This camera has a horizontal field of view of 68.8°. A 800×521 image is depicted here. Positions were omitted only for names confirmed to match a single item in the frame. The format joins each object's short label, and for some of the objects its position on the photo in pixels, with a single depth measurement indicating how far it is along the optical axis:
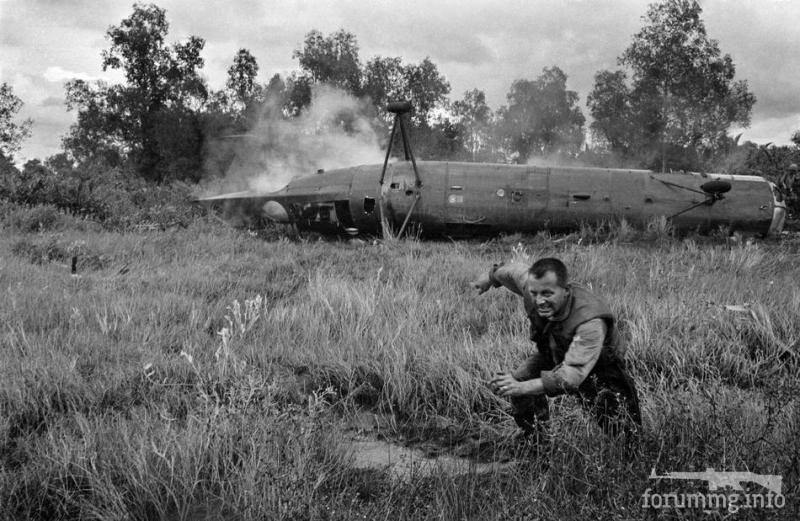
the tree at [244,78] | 43.66
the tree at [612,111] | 37.69
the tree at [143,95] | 39.59
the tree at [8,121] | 44.66
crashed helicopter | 12.63
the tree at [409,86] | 44.31
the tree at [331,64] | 42.72
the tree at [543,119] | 49.47
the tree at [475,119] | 51.56
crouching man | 2.87
